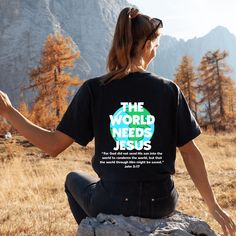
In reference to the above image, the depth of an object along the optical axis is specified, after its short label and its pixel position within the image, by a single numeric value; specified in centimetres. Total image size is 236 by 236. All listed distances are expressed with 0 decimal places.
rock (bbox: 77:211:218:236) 251
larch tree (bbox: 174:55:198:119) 4531
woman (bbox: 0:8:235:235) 265
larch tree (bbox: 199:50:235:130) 4244
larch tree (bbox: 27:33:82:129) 2989
